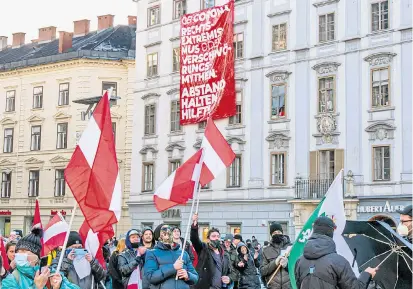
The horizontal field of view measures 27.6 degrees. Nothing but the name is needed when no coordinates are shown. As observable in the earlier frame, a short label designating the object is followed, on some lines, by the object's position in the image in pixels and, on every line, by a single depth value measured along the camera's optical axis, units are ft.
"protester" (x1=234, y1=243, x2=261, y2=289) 54.81
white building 112.47
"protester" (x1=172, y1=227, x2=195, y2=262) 41.32
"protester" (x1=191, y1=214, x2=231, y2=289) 46.52
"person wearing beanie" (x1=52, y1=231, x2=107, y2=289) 39.73
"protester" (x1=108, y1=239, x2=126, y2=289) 43.05
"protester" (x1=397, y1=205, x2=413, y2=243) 29.12
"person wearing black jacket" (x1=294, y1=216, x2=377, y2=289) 25.71
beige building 169.07
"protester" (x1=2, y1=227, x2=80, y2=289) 23.72
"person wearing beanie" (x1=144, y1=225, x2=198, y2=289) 34.88
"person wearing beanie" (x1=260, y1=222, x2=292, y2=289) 42.19
